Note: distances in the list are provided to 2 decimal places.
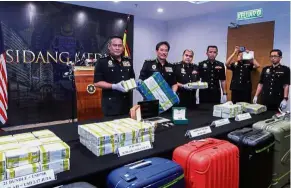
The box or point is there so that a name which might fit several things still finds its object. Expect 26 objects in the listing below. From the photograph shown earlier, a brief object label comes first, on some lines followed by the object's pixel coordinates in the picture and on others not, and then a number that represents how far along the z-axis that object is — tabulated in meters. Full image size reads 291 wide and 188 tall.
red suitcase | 1.31
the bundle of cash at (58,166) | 1.06
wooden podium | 4.46
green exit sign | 4.48
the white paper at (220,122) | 1.97
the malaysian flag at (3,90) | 3.75
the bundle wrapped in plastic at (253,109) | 2.50
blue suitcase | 1.07
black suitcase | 1.70
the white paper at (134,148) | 1.30
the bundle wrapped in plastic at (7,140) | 1.18
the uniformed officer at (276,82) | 3.51
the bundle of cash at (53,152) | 1.05
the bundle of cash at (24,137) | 1.23
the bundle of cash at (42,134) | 1.30
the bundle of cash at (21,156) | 0.98
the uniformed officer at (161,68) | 2.77
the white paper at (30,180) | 0.95
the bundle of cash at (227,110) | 2.23
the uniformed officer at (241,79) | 4.24
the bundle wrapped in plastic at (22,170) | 0.97
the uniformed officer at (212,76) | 3.67
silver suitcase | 1.98
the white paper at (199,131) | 1.67
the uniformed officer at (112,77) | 2.62
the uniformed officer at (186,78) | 2.92
